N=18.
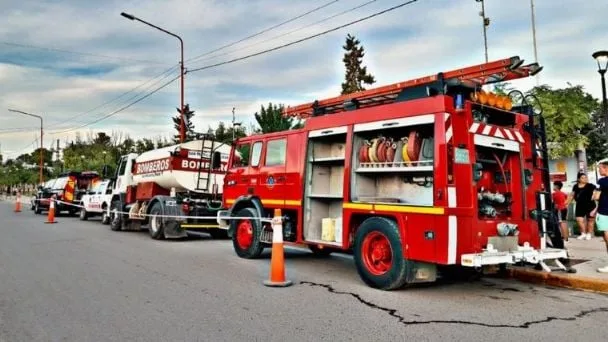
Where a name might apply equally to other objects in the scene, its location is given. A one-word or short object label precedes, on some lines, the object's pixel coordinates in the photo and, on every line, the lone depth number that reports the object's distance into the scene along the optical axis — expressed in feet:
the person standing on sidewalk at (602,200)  26.05
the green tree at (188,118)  201.63
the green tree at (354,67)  167.06
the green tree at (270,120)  109.60
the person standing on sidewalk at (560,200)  42.12
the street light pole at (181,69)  69.59
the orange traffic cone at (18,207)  103.74
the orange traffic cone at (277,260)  24.06
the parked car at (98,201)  67.51
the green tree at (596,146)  130.99
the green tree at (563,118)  57.00
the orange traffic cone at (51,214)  68.49
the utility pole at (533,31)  98.89
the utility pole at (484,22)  107.24
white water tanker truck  46.80
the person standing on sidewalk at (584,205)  39.27
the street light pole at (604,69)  40.09
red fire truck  20.92
